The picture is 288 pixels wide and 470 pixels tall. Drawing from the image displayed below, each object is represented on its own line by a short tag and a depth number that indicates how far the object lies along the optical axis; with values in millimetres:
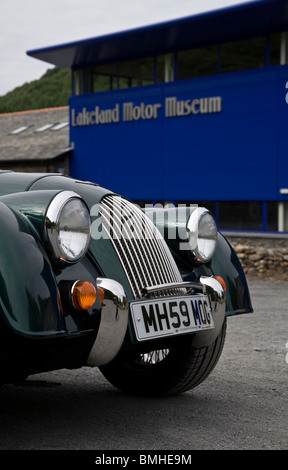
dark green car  2846
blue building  14250
